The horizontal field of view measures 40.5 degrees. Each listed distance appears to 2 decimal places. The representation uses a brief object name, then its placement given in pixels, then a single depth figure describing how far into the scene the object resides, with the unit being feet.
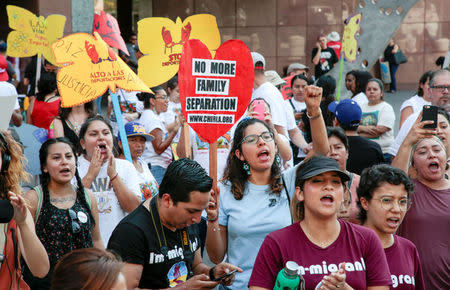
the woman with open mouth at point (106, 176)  14.61
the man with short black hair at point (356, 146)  17.54
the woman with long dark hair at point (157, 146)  21.61
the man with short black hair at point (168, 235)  9.81
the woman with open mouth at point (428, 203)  13.16
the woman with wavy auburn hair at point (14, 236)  9.83
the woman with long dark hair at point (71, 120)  18.38
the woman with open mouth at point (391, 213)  11.27
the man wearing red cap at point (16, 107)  21.98
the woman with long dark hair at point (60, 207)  12.50
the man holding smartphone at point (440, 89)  18.98
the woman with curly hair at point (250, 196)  11.75
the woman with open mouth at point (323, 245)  9.79
